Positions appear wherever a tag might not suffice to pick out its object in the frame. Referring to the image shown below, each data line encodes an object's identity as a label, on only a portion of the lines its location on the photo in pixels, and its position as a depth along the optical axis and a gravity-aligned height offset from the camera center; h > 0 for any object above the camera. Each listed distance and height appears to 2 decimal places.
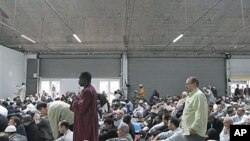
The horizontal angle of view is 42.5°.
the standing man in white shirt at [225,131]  5.60 -0.87
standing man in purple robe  3.39 -0.31
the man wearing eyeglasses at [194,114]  3.83 -0.39
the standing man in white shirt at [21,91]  17.91 -0.47
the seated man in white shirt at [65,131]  4.72 -0.72
